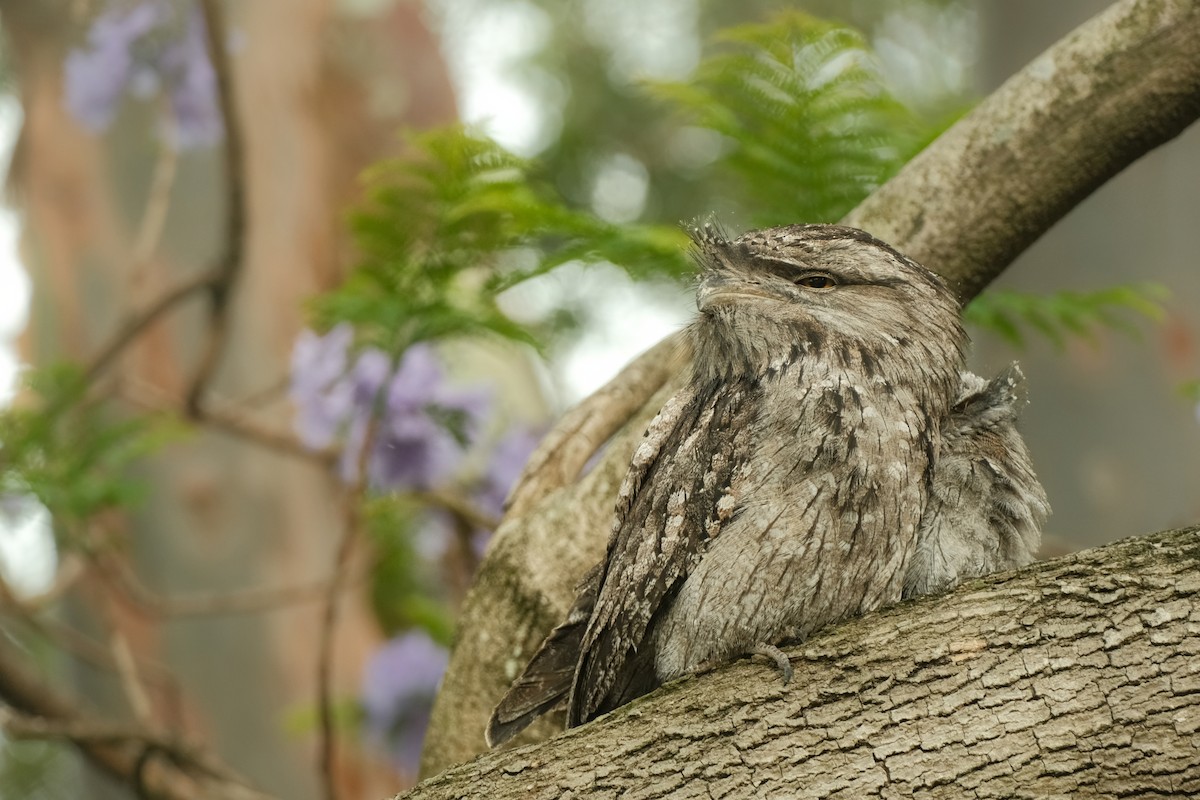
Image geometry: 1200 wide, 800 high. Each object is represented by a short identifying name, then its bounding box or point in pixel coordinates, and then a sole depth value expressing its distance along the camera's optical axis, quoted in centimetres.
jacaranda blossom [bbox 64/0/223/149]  909
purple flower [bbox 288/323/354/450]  770
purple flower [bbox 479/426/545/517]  849
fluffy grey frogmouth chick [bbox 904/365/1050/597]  483
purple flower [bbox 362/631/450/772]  838
